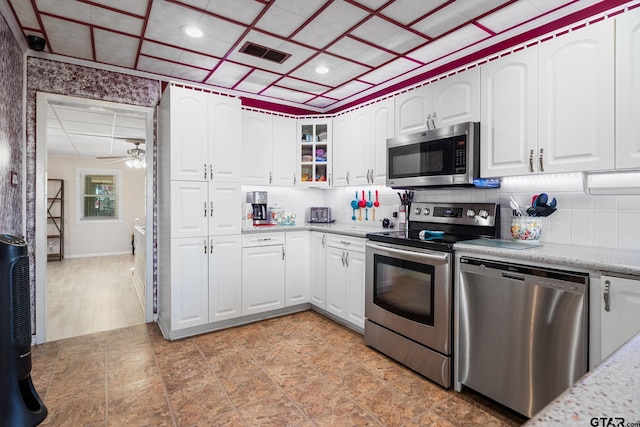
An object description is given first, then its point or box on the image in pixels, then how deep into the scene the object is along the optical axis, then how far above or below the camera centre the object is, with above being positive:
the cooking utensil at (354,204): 3.91 +0.08
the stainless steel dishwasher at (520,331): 1.72 -0.67
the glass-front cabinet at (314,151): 4.05 +0.71
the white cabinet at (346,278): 3.12 -0.65
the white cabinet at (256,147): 3.73 +0.70
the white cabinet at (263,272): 3.43 -0.63
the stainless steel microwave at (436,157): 2.47 +0.43
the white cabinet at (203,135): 3.02 +0.69
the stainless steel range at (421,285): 2.28 -0.54
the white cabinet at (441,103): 2.54 +0.88
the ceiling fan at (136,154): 5.95 +0.99
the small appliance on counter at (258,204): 3.87 +0.08
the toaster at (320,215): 4.29 -0.05
